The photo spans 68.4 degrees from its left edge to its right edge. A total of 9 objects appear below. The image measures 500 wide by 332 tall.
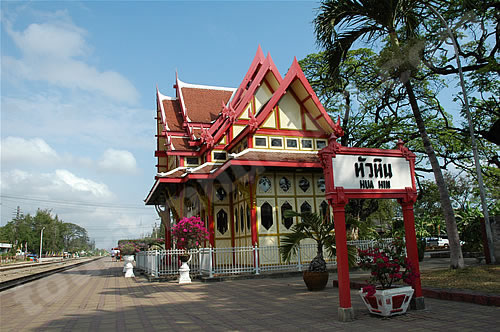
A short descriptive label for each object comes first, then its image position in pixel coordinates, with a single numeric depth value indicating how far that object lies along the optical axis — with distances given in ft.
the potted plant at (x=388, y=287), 21.47
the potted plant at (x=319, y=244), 33.37
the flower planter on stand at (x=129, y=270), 61.00
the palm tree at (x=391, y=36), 34.58
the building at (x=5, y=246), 252.05
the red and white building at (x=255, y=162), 54.70
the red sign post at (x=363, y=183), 21.98
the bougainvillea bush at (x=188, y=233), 47.32
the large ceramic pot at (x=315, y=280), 33.19
